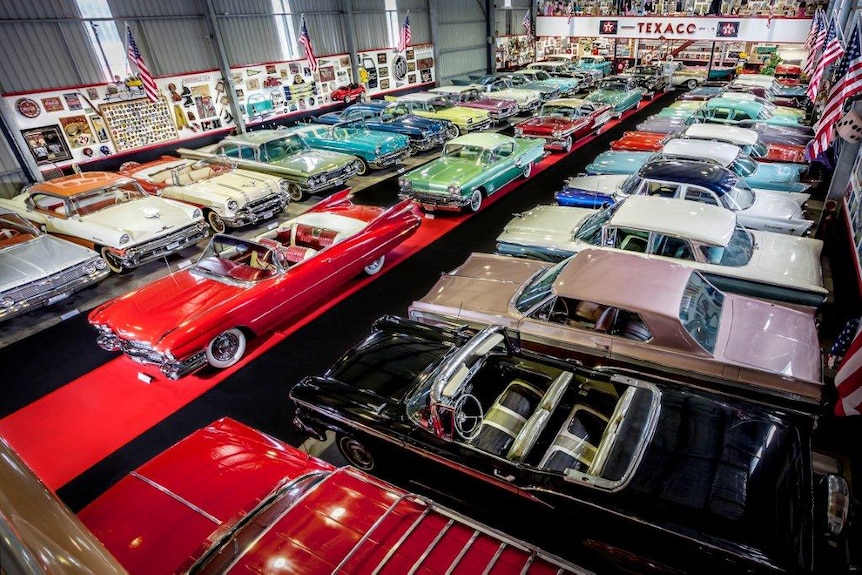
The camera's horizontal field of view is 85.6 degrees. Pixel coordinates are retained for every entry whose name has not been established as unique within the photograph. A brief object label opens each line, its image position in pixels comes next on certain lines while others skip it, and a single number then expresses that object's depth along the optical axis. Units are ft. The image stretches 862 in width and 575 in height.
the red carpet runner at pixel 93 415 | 15.66
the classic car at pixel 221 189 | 30.42
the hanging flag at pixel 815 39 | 41.66
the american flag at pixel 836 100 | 19.75
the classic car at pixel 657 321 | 13.16
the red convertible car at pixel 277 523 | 8.74
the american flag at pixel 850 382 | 11.75
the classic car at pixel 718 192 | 22.57
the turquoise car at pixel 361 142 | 39.93
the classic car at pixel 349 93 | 60.29
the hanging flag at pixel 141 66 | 39.14
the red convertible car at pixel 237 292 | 17.35
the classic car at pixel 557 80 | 64.69
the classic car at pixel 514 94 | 57.72
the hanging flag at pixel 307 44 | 50.80
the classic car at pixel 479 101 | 53.06
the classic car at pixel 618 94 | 53.31
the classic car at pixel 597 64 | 78.12
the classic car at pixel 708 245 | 17.06
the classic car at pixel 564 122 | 43.24
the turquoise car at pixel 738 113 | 38.47
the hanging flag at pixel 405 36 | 63.52
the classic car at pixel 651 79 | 71.00
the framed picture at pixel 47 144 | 36.96
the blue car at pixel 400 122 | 44.19
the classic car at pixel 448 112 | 48.34
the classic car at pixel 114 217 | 25.86
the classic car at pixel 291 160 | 35.17
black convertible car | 9.06
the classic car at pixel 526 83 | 62.45
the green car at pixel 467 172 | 30.42
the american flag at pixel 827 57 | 32.27
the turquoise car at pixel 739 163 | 27.04
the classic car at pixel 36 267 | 22.13
